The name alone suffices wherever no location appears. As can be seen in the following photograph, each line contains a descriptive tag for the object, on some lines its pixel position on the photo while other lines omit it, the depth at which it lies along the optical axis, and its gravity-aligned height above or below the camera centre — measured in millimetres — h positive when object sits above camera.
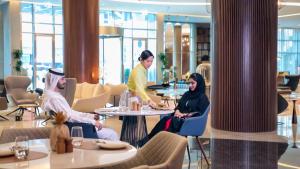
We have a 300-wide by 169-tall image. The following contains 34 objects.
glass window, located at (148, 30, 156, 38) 24125 +1685
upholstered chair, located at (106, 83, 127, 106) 12461 -833
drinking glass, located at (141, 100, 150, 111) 6035 -600
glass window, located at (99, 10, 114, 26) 22656 +2484
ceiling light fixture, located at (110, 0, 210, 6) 19527 +2826
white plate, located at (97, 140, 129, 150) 3137 -596
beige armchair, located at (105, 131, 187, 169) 3046 -669
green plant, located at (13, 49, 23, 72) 18088 +283
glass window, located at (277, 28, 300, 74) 31438 +992
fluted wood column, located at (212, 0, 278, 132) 8922 -8
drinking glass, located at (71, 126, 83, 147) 3264 -531
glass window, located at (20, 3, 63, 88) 19594 +1206
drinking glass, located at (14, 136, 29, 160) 2836 -549
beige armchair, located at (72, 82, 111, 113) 9888 -797
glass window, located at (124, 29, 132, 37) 23398 +1728
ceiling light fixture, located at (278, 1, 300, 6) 19602 +2746
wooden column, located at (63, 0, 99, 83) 13164 +777
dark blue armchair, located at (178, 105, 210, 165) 5700 -824
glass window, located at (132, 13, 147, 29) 23828 +2398
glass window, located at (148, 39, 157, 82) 24164 -137
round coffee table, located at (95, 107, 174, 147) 6336 -956
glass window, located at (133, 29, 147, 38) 23842 +1723
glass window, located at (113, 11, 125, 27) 23028 +2465
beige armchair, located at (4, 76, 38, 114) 12106 -708
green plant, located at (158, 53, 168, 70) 23766 +278
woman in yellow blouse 6271 -145
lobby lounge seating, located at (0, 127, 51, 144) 3668 -597
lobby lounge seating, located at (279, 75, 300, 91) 18781 -769
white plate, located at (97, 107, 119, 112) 5847 -622
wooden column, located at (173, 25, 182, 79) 26797 +815
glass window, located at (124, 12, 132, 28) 23391 +2413
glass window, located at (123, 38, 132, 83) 23180 +445
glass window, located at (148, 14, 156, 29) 24109 +2409
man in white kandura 4367 -299
